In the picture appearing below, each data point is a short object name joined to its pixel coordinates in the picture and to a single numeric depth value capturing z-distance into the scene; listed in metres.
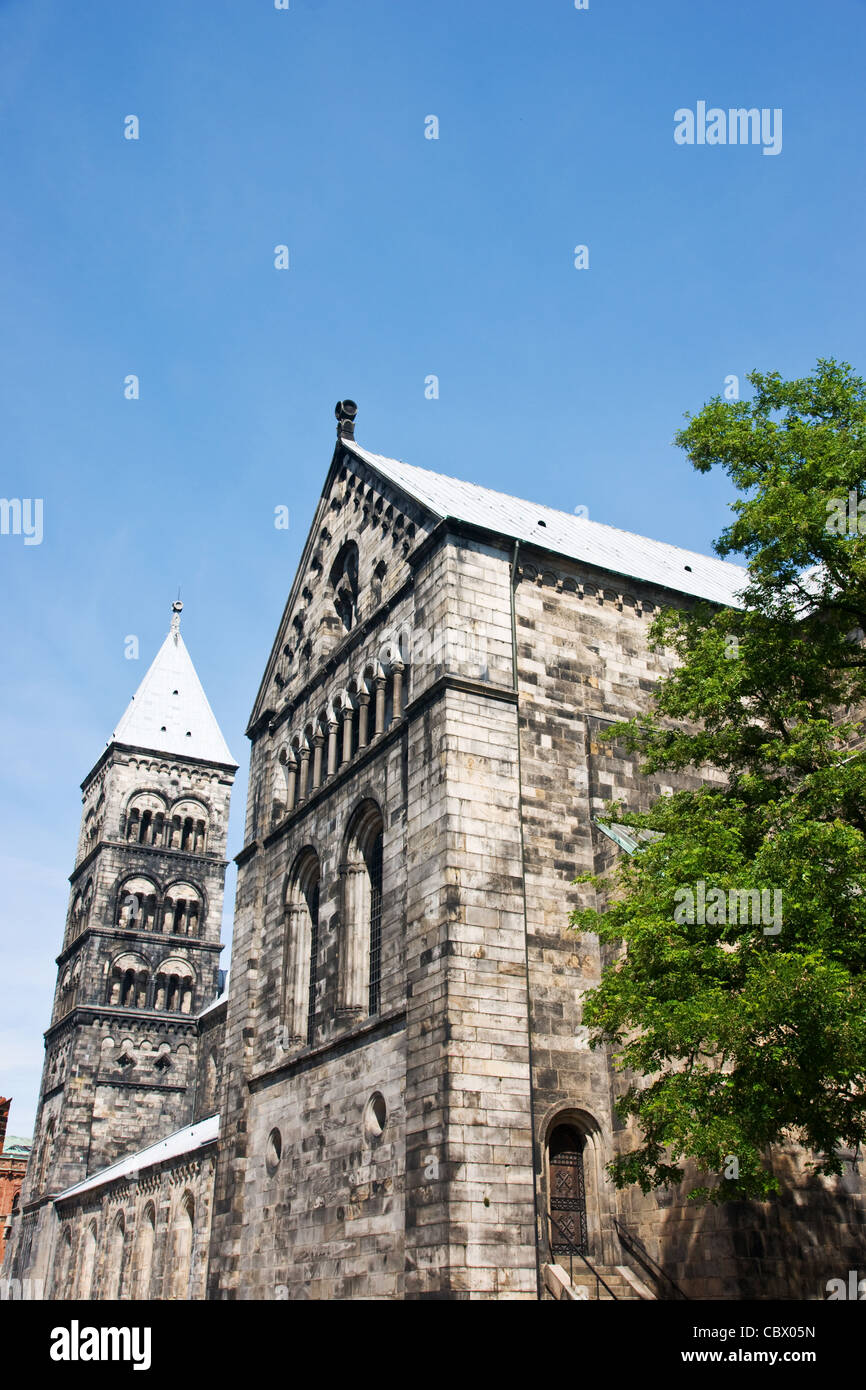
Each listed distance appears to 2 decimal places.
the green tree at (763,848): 12.89
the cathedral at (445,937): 18.14
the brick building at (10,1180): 75.69
